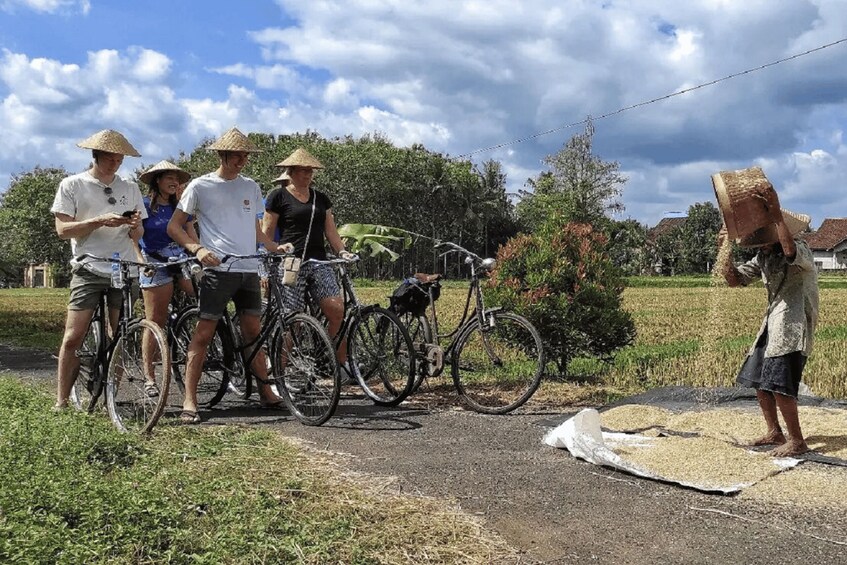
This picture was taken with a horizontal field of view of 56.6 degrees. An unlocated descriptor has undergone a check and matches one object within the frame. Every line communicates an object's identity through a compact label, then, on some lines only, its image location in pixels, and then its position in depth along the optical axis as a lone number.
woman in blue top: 6.90
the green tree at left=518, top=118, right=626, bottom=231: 58.53
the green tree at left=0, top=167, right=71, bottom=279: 61.91
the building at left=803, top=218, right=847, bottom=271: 83.81
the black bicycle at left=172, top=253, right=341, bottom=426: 5.98
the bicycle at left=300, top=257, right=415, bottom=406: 6.56
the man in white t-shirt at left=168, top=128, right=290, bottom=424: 6.03
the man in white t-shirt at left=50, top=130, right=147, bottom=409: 5.81
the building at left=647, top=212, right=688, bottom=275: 72.69
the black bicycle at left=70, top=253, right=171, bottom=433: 5.44
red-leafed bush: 8.15
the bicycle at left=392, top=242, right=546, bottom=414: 6.60
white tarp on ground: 4.60
